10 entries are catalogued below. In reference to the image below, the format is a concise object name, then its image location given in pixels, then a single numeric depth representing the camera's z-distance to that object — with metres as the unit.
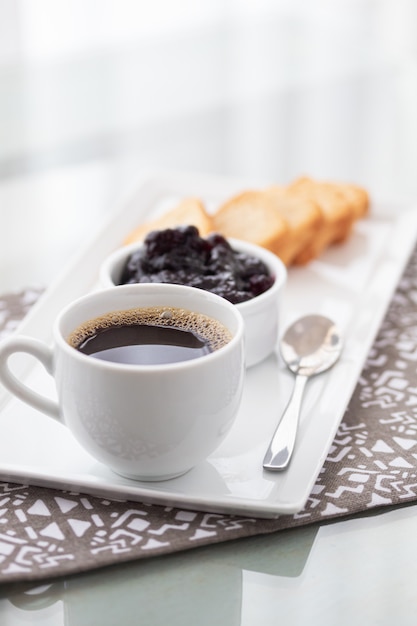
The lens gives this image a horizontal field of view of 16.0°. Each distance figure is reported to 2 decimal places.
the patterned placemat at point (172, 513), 0.56
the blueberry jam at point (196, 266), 0.66
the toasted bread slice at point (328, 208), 0.78
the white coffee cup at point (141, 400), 0.55
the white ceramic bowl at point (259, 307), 0.66
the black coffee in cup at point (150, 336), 0.58
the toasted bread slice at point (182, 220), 0.76
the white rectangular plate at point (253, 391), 0.58
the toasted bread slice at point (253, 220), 0.75
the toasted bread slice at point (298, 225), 0.76
